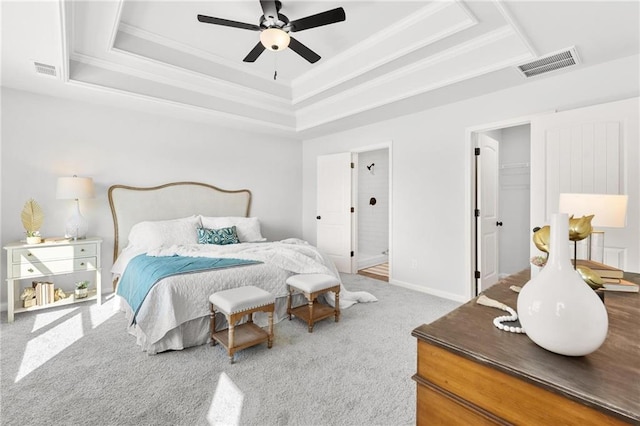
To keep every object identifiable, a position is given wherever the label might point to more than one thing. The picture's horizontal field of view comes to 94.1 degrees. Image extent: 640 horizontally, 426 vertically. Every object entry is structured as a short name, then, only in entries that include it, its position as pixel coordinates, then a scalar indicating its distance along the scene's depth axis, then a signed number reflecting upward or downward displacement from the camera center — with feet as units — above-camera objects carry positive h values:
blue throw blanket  8.09 -1.62
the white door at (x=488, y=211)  12.09 +0.09
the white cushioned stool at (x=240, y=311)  7.35 -2.51
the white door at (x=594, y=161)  8.00 +1.50
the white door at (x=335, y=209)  16.71 +0.25
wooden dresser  2.08 -1.25
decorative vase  2.34 -0.77
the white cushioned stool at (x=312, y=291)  9.04 -2.46
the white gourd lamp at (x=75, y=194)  10.70 +0.70
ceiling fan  7.20 +4.80
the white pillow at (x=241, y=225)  13.79 -0.55
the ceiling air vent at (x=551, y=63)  8.26 +4.42
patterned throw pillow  12.53 -0.98
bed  7.80 -1.45
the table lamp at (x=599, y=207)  5.48 +0.11
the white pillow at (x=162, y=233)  11.65 -0.82
